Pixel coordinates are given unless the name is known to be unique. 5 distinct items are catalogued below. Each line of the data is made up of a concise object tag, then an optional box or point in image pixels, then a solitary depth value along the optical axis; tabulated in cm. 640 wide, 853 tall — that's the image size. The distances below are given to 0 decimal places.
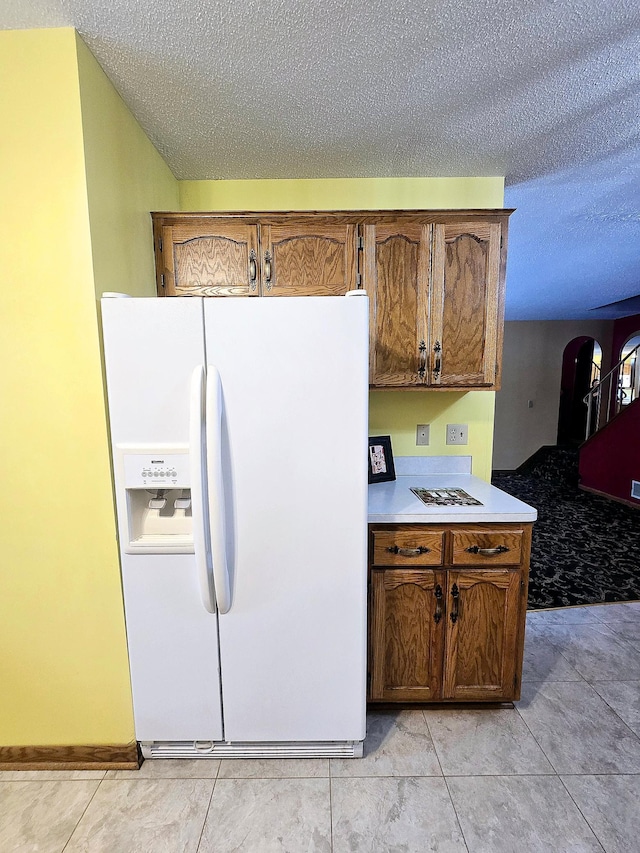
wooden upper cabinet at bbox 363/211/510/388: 191
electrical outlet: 231
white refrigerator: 141
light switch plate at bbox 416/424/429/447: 232
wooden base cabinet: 172
